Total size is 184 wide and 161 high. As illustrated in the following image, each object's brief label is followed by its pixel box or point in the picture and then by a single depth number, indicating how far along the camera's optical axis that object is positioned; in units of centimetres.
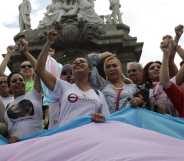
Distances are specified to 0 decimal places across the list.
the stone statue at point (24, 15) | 985
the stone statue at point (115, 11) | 952
